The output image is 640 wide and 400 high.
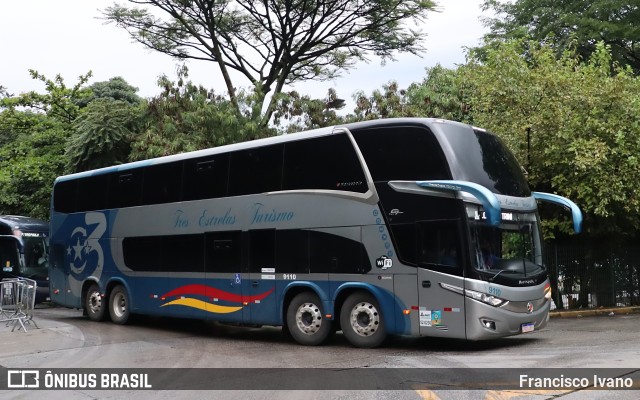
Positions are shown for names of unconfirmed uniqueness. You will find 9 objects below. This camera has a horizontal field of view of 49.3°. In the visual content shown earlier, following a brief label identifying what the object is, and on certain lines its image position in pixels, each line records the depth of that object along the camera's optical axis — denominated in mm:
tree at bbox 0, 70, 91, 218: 29734
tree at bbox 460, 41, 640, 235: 18031
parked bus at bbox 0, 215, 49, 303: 25609
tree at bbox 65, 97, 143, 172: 26359
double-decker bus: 11570
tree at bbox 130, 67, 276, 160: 24625
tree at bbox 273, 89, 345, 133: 26531
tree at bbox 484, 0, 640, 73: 31891
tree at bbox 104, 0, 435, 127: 29719
